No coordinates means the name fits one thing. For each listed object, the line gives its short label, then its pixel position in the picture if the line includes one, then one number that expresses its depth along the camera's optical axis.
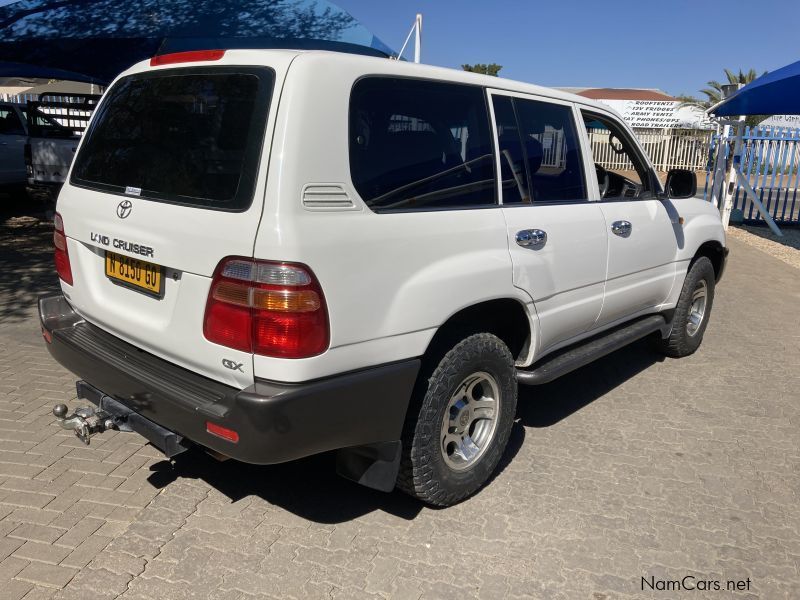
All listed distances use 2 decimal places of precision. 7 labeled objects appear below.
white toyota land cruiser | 2.29
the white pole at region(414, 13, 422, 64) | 5.39
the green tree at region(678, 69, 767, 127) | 33.53
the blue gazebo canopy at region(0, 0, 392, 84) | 8.93
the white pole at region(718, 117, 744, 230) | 12.80
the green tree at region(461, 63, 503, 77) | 39.34
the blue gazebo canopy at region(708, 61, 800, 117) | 9.88
